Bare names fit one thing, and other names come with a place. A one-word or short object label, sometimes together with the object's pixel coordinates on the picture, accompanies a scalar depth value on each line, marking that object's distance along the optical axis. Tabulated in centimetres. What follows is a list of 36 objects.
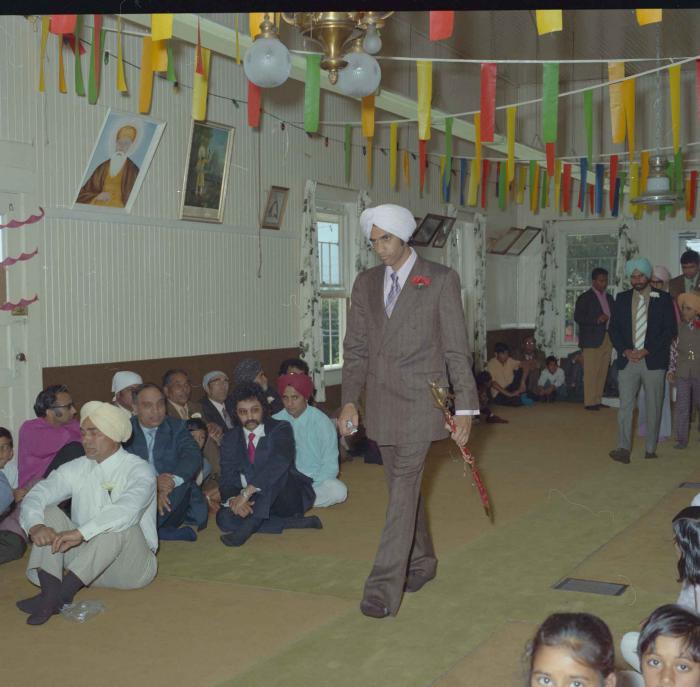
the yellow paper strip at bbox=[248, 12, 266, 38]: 527
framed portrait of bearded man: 736
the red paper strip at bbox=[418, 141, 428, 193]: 867
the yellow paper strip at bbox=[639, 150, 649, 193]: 977
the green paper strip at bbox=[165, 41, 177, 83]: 586
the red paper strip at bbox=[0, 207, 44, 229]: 677
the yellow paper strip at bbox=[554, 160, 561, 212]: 1077
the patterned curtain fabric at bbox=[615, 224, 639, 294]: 1443
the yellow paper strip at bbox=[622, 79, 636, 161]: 641
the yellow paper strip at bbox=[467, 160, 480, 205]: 902
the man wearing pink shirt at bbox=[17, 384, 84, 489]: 605
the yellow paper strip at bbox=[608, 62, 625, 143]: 640
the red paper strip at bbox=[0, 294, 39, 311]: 677
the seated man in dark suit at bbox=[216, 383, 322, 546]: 580
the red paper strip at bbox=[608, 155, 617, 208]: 1060
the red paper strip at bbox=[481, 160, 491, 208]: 1144
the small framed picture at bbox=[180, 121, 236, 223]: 838
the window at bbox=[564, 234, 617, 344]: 1509
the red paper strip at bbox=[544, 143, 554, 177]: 764
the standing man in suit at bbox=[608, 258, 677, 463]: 802
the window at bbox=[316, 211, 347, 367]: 1070
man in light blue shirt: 661
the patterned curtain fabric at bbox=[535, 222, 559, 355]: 1518
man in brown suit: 413
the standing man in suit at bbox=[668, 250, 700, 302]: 972
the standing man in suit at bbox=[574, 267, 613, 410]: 1303
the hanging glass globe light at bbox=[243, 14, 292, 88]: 502
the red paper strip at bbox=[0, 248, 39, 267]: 678
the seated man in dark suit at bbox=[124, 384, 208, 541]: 572
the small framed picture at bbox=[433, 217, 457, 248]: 1294
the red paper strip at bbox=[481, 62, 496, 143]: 657
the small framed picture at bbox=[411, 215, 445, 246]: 1247
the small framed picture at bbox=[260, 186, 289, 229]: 948
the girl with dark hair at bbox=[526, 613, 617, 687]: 211
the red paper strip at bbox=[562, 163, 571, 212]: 1106
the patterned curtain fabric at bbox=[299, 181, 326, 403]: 997
